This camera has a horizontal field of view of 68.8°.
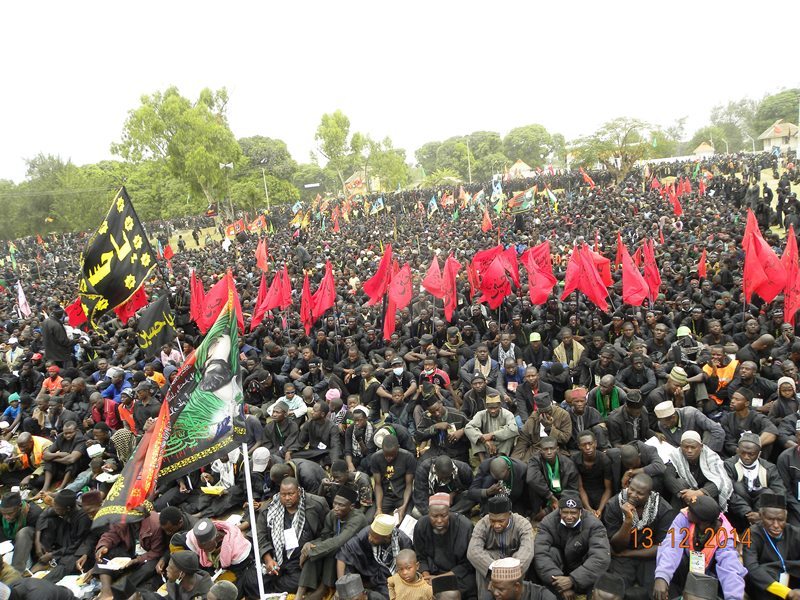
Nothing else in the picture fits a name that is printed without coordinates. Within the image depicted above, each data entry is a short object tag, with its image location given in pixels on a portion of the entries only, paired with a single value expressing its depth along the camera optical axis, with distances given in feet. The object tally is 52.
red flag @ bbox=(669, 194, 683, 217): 70.57
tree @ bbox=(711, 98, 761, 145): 313.73
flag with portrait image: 14.92
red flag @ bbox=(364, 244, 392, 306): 37.70
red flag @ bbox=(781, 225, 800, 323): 26.96
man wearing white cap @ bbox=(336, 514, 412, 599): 16.97
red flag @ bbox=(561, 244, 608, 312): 33.50
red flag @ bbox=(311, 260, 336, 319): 37.63
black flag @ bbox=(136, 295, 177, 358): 33.47
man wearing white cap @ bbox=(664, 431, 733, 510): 16.83
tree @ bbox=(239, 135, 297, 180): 197.57
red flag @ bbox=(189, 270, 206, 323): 41.52
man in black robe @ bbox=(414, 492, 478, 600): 16.65
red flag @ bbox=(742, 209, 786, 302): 28.99
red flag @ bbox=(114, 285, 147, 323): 33.47
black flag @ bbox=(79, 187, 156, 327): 28.60
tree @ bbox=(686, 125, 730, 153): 286.66
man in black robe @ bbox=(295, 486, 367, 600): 17.42
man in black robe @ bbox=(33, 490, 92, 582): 20.42
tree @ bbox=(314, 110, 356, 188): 191.72
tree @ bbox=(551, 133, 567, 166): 314.35
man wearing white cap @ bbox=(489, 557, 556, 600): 12.91
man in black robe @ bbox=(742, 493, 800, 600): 14.40
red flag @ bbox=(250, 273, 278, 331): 40.70
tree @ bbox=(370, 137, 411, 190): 218.05
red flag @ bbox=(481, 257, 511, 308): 36.63
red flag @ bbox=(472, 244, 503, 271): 40.74
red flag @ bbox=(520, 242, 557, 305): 35.99
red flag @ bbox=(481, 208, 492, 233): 74.64
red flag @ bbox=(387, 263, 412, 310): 36.50
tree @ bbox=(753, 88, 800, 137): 246.27
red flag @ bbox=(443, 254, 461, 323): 36.96
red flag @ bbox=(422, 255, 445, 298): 37.22
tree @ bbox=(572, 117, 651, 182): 160.15
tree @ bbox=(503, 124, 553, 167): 303.07
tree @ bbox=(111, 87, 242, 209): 139.95
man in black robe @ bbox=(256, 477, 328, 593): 18.15
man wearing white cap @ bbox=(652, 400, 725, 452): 19.44
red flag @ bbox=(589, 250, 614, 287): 39.22
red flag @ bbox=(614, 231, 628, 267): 41.18
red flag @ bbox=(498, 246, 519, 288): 38.55
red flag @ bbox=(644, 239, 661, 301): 34.98
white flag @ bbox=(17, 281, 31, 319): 51.74
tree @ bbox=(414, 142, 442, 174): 348.26
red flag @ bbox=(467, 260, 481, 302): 41.61
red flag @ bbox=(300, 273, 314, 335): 38.55
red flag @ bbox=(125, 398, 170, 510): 14.51
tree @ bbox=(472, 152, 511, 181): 280.10
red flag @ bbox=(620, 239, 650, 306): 32.86
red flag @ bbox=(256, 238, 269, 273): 56.22
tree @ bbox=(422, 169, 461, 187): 243.60
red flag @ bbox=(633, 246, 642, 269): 47.67
